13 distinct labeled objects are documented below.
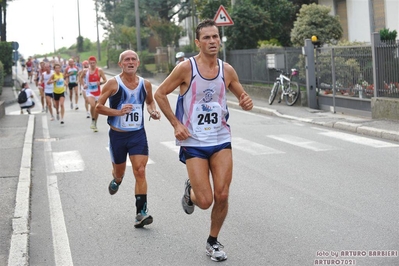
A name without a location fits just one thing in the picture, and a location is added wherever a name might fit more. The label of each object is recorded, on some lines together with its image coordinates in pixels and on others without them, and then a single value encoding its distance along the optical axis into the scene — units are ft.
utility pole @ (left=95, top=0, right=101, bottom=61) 223.67
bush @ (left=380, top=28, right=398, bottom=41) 62.95
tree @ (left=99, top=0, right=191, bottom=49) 165.68
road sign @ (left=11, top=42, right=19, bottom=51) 129.81
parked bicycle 73.05
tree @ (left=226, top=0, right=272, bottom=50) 94.53
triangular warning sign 77.51
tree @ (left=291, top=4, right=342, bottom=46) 85.35
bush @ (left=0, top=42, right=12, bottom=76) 138.62
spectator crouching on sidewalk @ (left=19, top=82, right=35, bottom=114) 83.61
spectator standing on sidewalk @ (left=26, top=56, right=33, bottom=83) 166.61
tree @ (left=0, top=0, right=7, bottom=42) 149.26
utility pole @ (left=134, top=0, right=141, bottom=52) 144.90
